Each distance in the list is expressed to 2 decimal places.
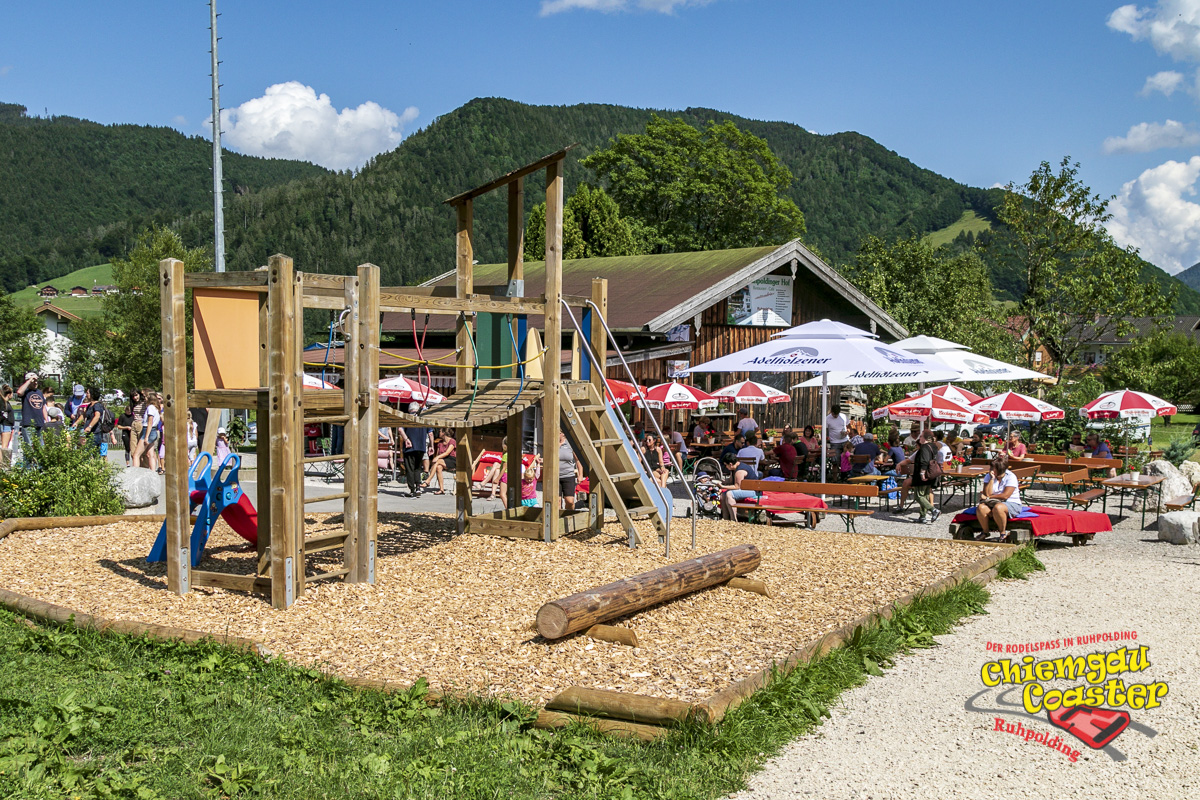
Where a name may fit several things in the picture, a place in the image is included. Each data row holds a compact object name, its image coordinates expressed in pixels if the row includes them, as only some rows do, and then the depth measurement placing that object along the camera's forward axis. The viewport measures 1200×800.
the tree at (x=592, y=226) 42.62
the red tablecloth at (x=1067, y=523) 11.23
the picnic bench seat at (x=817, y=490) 12.12
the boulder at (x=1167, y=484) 14.94
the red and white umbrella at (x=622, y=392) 18.39
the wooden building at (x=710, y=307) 21.75
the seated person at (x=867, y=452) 15.45
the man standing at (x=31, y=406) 18.05
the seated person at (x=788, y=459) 14.39
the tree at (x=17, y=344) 51.91
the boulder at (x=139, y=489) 13.13
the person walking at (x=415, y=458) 15.84
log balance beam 6.38
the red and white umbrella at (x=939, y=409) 17.36
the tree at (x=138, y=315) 33.31
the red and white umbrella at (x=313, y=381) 17.38
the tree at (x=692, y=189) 49.81
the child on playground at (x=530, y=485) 13.40
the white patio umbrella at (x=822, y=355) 13.55
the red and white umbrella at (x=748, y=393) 20.17
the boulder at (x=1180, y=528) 11.81
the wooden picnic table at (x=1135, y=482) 13.66
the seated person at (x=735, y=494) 12.47
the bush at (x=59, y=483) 11.04
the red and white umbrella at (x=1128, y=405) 17.50
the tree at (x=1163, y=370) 40.62
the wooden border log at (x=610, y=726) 4.95
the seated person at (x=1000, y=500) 11.05
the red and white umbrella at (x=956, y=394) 18.80
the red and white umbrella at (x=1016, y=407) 17.78
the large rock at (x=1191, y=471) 16.40
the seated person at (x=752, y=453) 13.24
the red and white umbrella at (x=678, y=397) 18.98
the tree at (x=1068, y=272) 31.94
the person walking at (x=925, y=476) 13.62
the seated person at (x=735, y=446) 14.23
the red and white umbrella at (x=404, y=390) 18.08
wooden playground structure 7.34
